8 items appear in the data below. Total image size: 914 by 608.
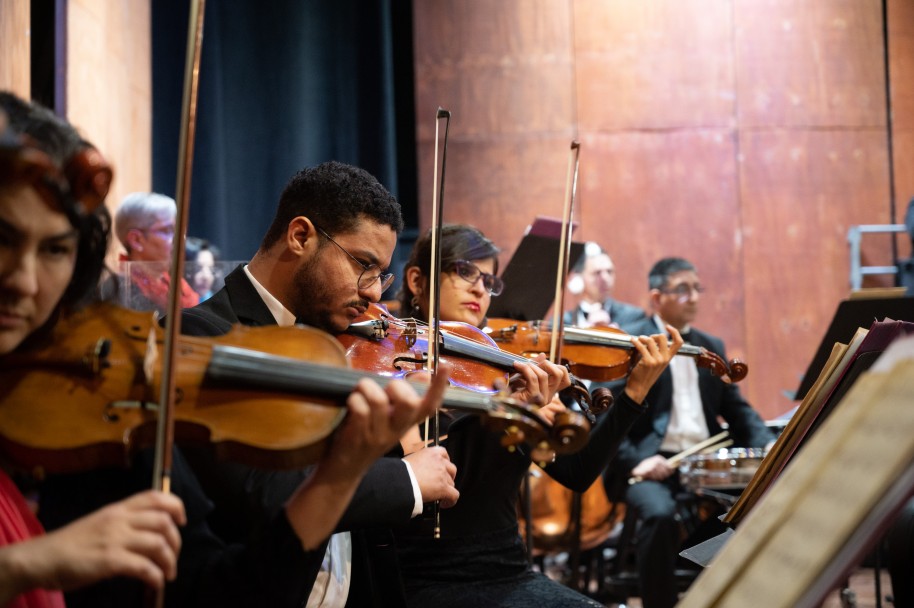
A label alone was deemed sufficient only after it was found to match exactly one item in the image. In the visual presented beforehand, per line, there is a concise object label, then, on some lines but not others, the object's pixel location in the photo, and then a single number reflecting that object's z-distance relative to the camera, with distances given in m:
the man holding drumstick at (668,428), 3.91
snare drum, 3.79
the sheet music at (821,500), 0.87
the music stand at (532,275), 3.28
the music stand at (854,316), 2.48
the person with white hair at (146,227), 3.53
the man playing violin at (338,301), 1.55
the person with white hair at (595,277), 5.59
